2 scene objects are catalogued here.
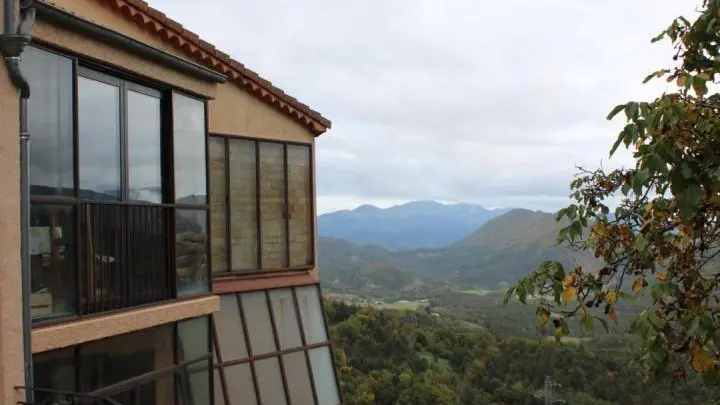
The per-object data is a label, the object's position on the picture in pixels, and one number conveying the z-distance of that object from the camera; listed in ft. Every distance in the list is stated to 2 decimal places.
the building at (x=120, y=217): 19.42
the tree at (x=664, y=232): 13.32
